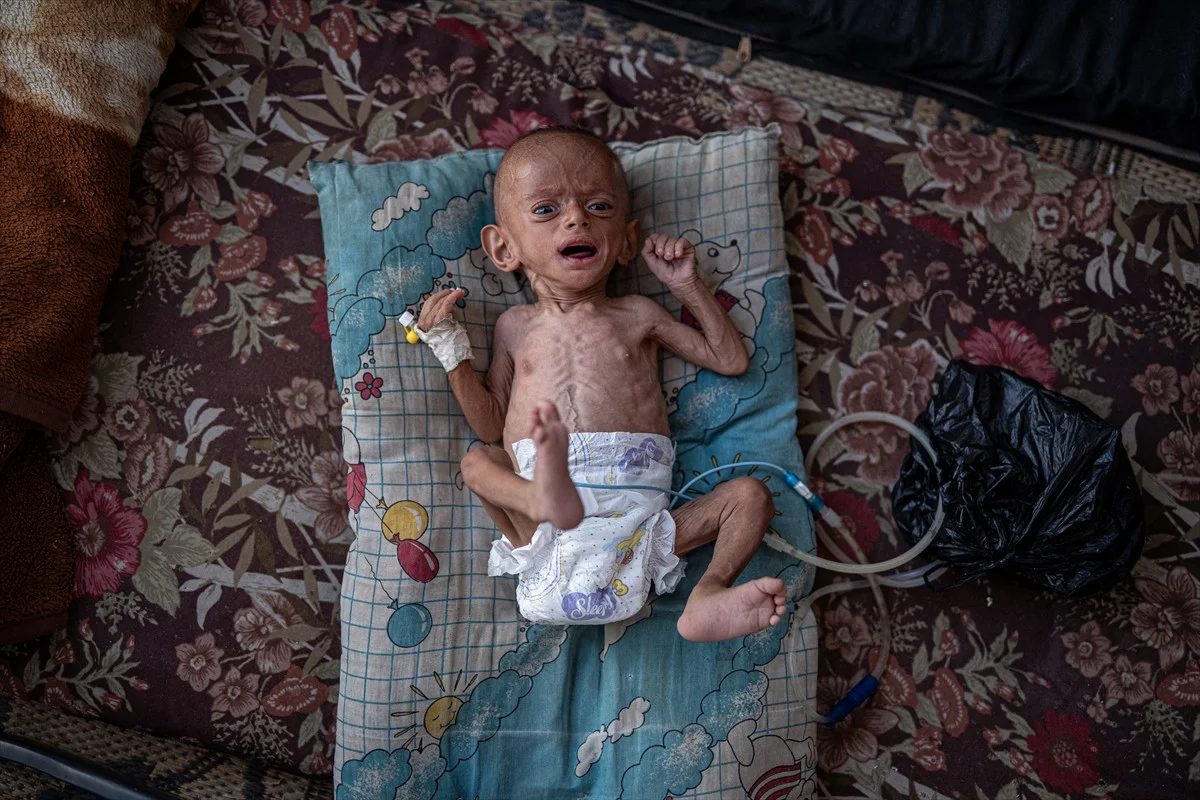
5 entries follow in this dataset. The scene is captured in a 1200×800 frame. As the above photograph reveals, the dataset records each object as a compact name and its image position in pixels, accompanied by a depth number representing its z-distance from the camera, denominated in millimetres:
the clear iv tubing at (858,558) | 1800
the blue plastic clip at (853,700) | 1804
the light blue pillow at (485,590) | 1694
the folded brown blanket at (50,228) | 1748
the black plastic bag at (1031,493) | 1771
